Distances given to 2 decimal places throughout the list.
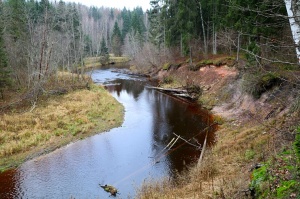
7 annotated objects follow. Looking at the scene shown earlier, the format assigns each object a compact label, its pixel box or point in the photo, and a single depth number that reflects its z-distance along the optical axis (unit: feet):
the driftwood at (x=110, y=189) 35.72
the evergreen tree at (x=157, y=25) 147.74
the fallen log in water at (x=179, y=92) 84.53
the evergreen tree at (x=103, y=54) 218.18
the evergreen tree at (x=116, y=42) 258.78
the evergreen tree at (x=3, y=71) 69.15
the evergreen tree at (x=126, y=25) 293.35
